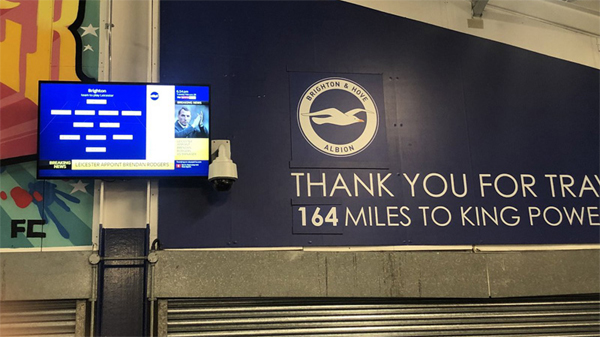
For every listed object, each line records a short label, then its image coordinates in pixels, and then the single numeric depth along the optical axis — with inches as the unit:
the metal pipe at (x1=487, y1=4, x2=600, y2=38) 204.9
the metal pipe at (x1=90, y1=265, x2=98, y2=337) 161.6
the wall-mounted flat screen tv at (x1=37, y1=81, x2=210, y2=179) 164.7
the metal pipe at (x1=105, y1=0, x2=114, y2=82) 178.1
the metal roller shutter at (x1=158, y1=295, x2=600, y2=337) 167.2
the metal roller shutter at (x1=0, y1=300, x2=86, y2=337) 160.7
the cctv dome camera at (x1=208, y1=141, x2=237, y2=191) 166.2
